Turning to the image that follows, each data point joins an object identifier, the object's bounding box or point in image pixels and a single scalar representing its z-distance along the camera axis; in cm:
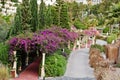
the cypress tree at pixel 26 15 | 1228
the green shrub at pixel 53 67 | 974
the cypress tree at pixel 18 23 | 1209
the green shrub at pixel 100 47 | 1655
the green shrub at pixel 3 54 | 998
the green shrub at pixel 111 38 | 2145
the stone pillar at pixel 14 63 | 986
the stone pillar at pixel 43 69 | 966
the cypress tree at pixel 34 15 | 1348
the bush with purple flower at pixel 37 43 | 964
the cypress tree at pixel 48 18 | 1541
